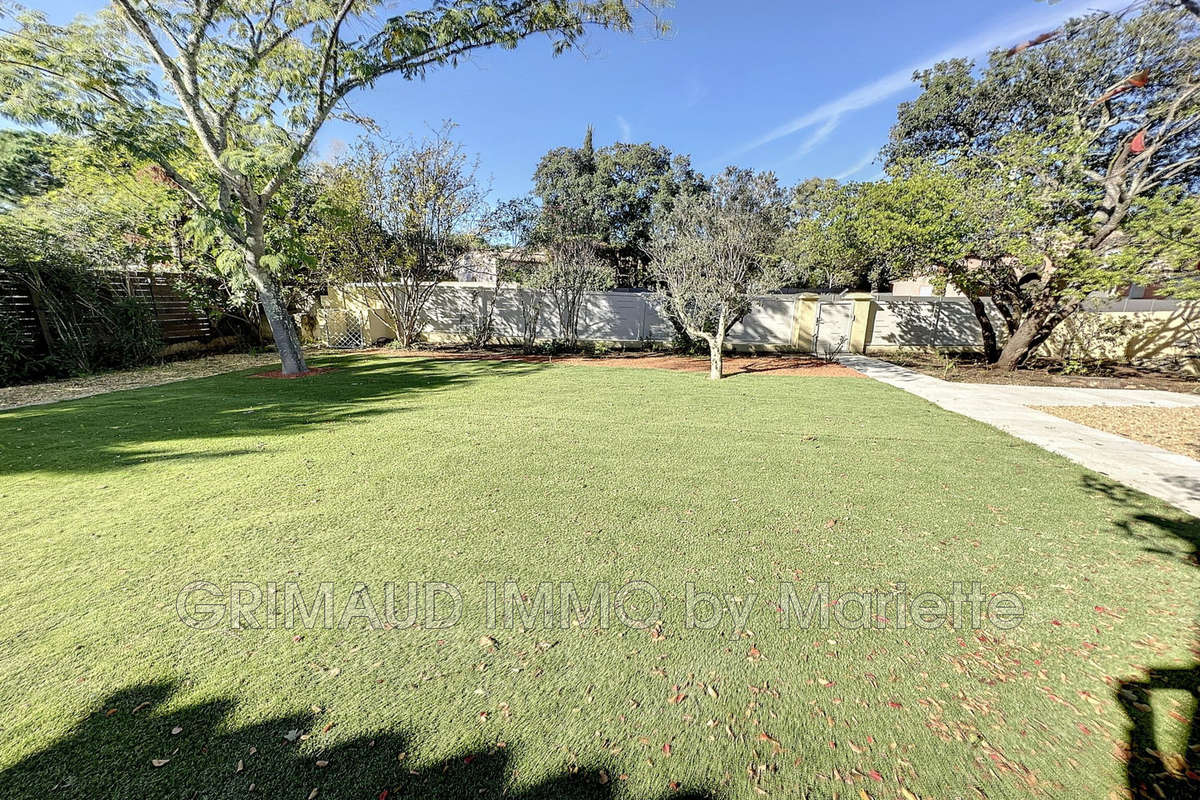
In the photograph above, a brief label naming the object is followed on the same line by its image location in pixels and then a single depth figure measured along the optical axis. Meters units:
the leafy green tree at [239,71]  6.35
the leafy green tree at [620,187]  20.91
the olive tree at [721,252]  8.34
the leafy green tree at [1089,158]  7.80
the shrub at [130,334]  8.41
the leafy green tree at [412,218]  10.52
